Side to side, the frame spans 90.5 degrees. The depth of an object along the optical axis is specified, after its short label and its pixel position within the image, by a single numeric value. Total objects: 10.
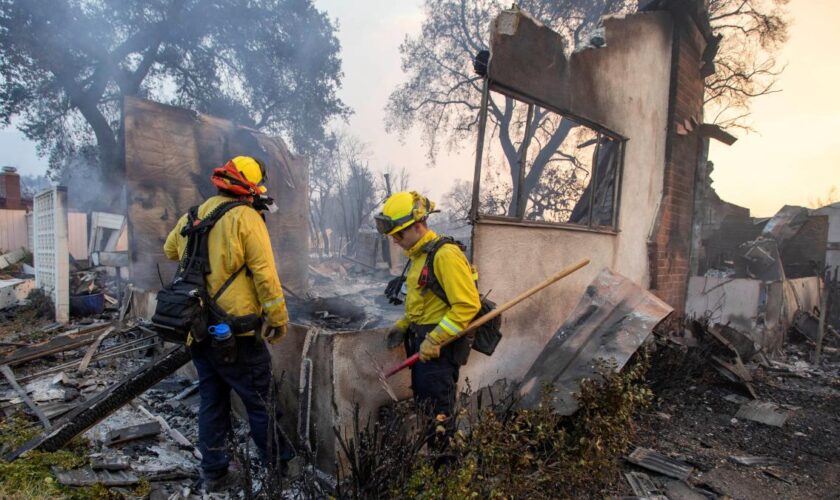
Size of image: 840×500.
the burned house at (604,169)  3.66
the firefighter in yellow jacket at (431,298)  2.64
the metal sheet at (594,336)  3.47
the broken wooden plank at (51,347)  4.10
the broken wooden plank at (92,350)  4.16
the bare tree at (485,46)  13.19
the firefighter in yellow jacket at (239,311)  2.58
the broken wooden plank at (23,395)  3.08
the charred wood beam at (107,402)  2.56
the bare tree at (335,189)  18.63
